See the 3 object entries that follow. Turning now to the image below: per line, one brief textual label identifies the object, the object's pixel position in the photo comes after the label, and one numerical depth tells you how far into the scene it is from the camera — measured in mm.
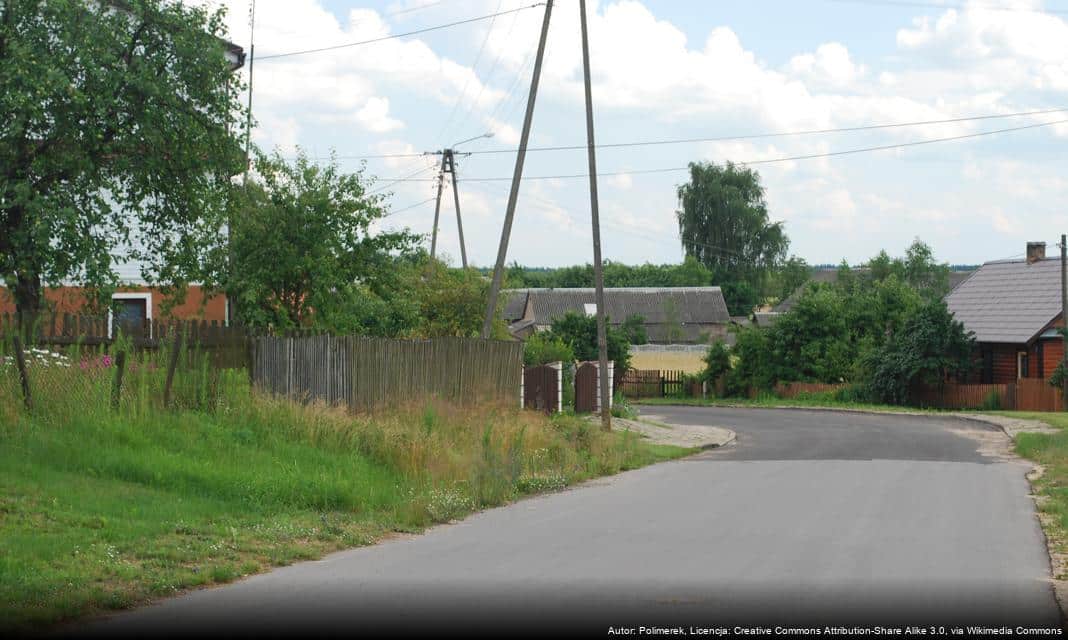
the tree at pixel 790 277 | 113375
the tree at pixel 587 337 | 57250
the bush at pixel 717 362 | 61188
